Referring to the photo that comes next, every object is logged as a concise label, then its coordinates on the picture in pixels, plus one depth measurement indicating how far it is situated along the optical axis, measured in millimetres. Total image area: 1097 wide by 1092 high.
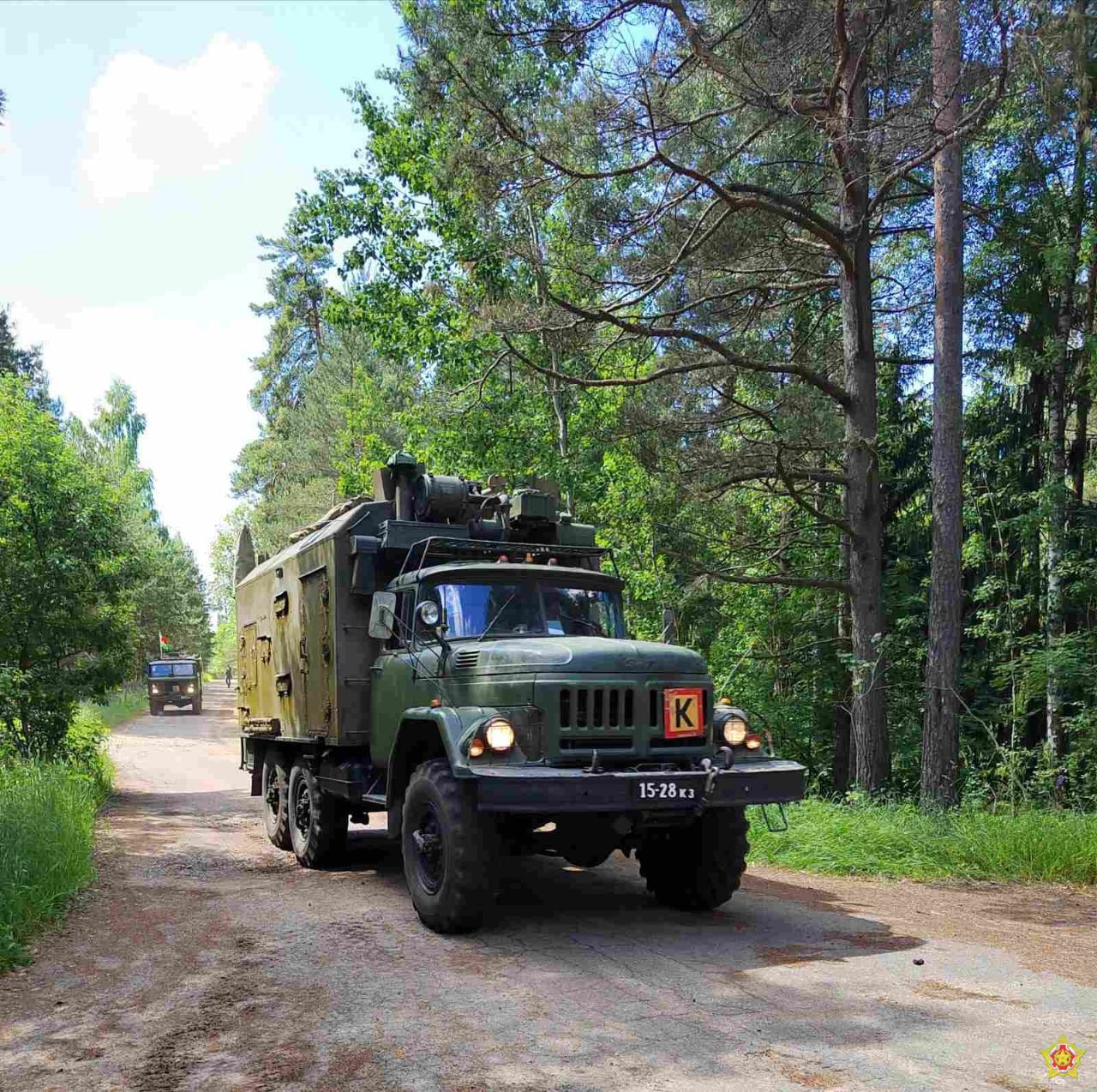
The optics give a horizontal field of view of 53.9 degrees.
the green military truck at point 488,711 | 6855
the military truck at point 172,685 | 41156
